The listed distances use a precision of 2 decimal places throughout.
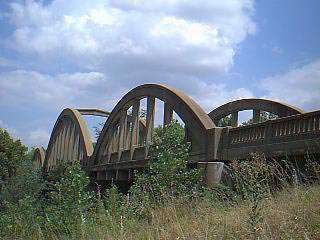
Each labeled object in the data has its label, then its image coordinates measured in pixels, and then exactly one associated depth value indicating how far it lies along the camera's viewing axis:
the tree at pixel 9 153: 41.06
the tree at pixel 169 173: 10.55
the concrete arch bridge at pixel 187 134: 13.65
